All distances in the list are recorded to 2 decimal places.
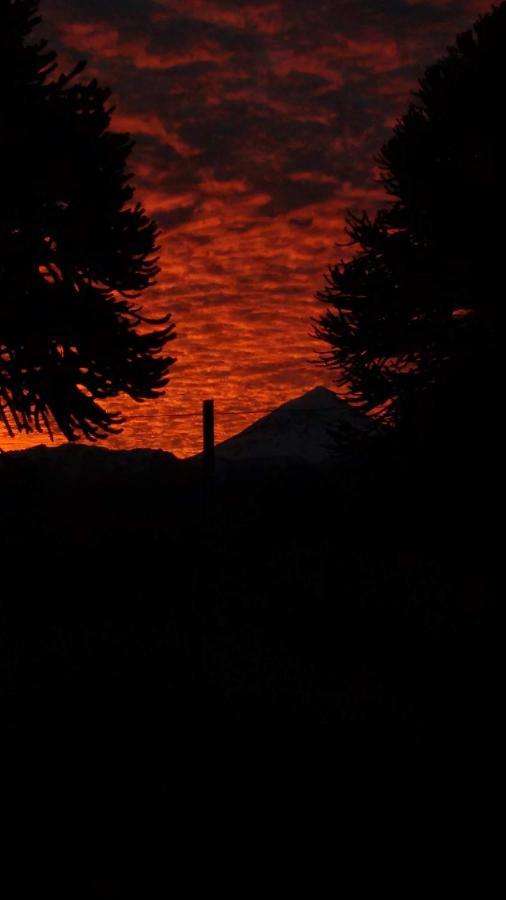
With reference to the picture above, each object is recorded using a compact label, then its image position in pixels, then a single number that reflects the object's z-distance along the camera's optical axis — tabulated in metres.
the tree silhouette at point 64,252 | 17.80
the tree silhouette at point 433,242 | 20.52
